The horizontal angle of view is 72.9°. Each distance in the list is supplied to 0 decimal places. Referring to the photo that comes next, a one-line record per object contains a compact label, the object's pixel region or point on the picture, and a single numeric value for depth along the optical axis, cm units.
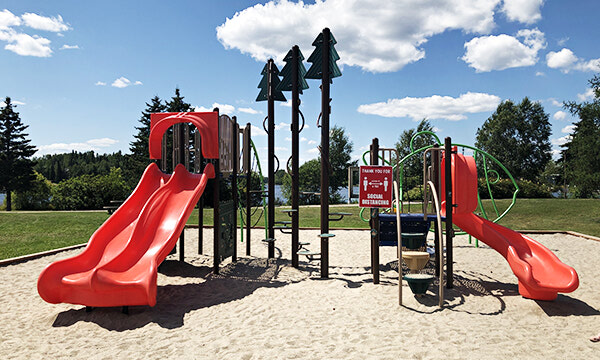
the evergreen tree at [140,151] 3953
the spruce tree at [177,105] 3981
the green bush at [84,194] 3097
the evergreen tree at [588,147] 1806
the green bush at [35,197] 3372
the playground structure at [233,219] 567
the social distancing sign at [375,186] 695
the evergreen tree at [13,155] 3712
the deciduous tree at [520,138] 4381
